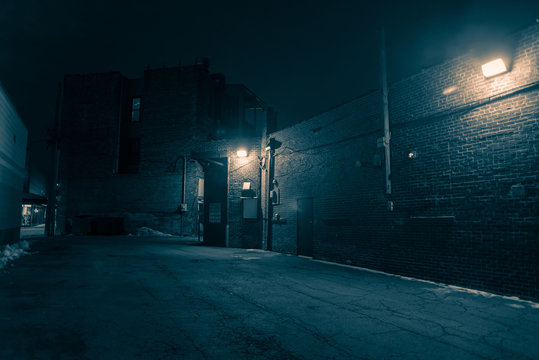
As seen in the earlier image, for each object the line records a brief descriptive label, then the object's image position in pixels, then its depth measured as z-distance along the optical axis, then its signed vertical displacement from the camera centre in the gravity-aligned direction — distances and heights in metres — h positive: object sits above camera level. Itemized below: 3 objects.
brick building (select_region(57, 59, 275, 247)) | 26.84 +5.32
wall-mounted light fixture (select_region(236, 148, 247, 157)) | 17.33 +3.09
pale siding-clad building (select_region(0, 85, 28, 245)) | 13.38 +1.99
